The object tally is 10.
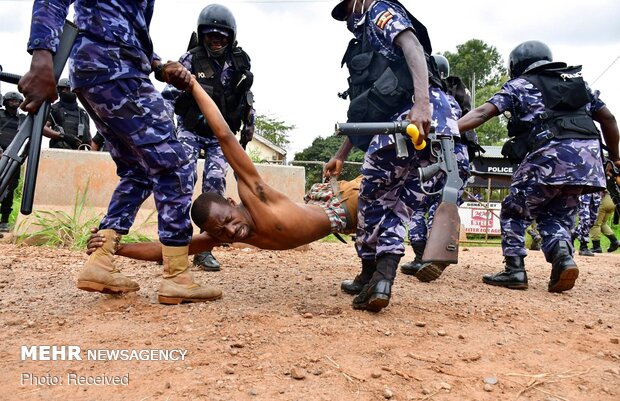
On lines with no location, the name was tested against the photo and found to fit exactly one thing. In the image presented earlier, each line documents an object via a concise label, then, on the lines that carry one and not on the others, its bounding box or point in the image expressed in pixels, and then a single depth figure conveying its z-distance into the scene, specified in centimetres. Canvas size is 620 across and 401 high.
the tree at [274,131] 3491
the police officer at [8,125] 758
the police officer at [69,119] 785
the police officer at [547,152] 389
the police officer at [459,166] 459
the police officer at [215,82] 406
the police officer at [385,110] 282
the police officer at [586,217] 790
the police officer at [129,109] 264
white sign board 1319
